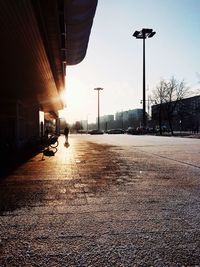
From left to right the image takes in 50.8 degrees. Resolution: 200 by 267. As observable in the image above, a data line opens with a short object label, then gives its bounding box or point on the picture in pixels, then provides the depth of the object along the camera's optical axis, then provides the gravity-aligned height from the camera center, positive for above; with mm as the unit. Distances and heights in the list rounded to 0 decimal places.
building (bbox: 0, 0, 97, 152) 5929 +2849
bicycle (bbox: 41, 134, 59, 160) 16525 -1097
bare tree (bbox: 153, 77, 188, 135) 38999 +6017
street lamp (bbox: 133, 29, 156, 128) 39345 +17859
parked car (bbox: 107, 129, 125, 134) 55906 -851
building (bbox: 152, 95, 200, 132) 43393 +3471
